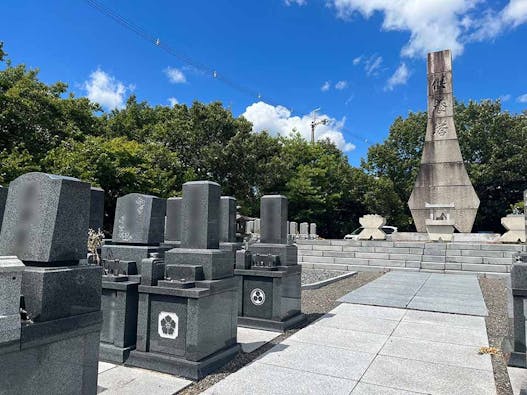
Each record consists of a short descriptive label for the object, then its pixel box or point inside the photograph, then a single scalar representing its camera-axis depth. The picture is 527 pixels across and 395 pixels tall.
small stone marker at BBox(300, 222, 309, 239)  24.61
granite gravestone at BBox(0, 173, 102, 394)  2.54
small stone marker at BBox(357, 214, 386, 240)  19.62
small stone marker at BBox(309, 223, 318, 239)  26.70
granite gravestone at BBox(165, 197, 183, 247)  7.44
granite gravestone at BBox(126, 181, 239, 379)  4.46
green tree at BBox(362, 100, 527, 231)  30.19
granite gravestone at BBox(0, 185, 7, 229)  3.81
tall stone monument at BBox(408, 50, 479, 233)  22.23
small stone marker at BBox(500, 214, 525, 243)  17.64
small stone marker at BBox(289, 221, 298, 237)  23.63
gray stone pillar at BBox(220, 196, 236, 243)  8.10
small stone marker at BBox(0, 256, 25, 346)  2.30
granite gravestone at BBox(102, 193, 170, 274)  5.73
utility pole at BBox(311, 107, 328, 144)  42.94
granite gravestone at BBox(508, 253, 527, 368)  4.62
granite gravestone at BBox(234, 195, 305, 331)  6.43
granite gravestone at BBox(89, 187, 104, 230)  6.99
